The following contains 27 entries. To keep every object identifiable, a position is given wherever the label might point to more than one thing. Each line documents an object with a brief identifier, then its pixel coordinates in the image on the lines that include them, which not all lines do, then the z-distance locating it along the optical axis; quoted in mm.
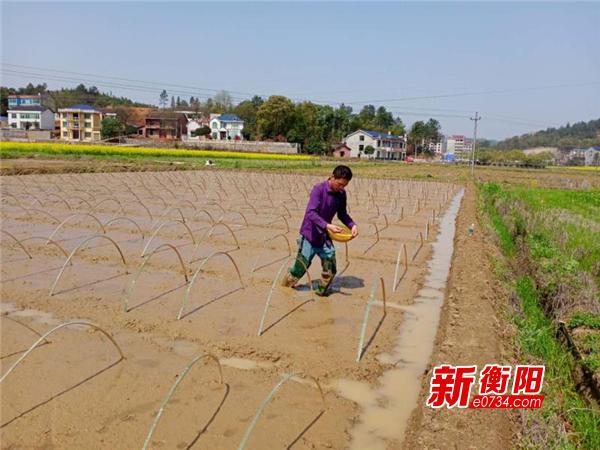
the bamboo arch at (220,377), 3530
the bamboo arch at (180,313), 4769
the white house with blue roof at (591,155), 81412
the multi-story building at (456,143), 158700
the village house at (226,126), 70500
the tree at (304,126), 61469
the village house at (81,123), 64562
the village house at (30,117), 70250
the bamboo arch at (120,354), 3863
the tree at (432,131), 90894
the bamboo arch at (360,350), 3912
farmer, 5113
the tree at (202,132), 63938
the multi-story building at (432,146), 100850
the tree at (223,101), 90562
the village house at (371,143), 72812
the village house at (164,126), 68938
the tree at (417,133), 85194
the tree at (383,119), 94519
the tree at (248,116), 70000
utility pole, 39025
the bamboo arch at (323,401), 3262
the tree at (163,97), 118744
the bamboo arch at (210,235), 8203
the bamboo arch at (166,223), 7393
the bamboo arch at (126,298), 5008
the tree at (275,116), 60156
